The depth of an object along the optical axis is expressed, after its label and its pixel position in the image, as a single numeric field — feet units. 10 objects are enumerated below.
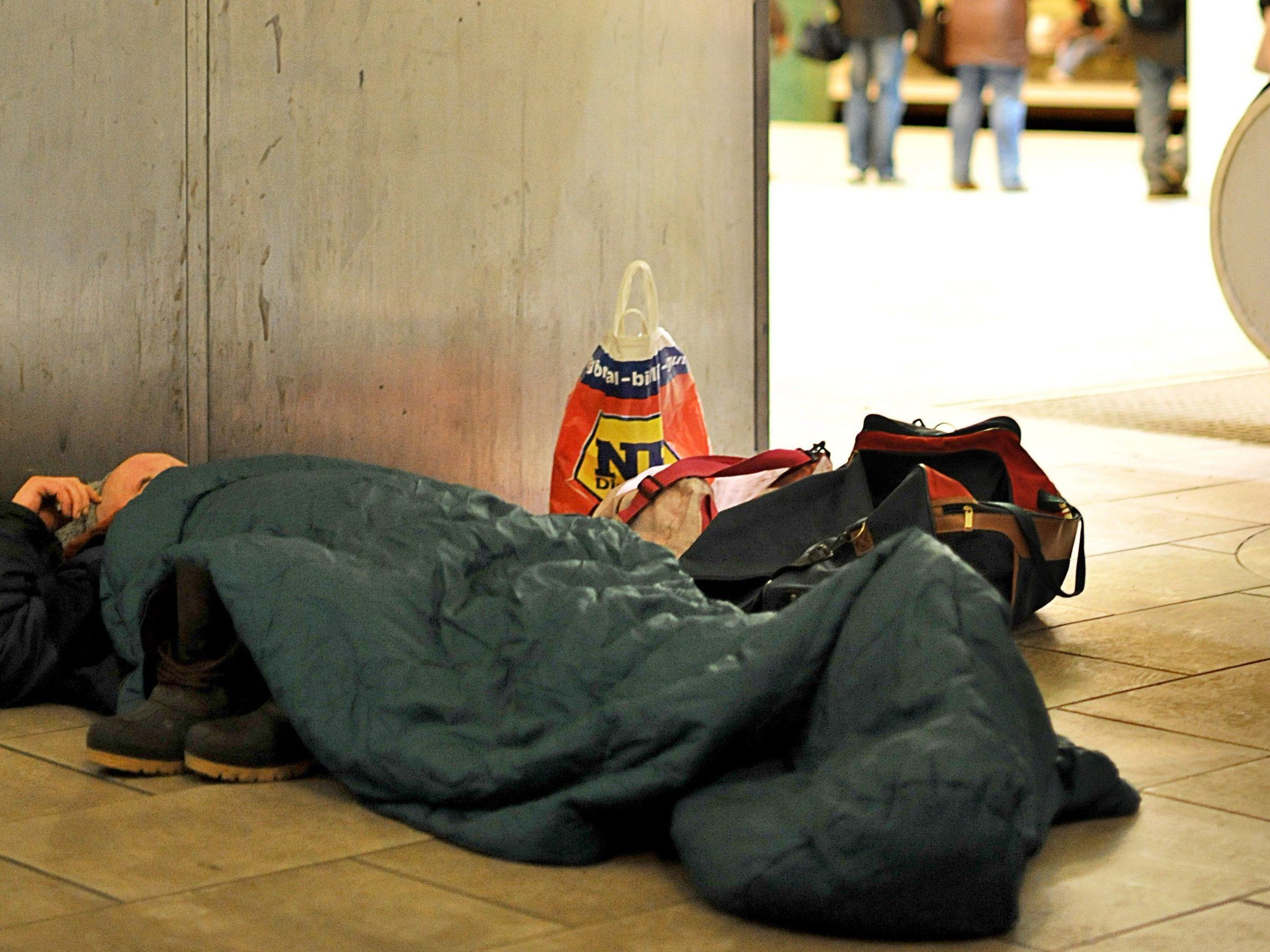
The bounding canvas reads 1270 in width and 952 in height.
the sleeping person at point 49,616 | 18.81
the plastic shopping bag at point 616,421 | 26.30
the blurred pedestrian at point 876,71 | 84.43
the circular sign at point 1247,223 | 35.91
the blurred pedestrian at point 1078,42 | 114.52
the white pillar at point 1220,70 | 77.97
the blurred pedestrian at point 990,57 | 80.48
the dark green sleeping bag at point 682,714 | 13.07
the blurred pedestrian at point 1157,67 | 80.18
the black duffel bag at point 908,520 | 20.98
